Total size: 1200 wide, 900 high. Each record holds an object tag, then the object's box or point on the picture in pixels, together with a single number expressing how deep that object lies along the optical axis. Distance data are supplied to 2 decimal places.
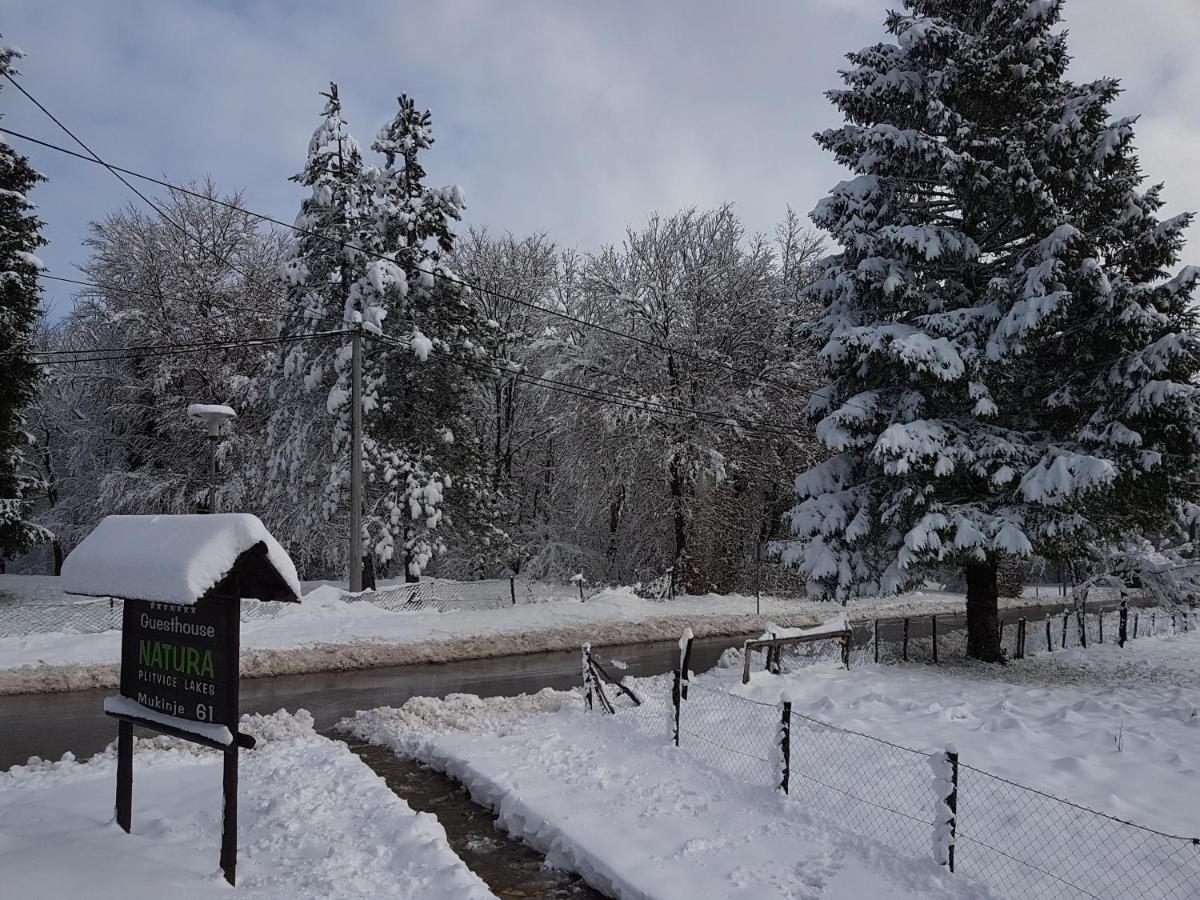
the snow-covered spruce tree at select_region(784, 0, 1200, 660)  13.11
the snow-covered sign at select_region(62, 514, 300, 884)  5.76
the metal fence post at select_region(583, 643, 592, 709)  11.59
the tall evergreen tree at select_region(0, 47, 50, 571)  20.91
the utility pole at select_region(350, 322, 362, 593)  19.19
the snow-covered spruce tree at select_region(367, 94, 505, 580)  22.81
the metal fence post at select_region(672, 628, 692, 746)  10.45
